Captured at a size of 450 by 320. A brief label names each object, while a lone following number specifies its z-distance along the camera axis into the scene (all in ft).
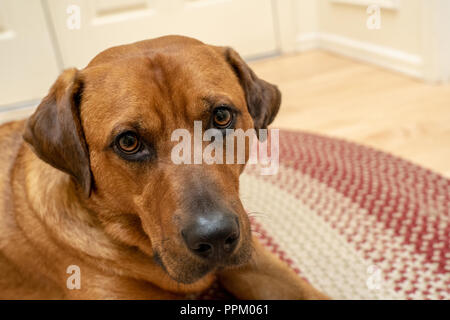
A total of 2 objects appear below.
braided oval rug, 1.92
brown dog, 1.37
